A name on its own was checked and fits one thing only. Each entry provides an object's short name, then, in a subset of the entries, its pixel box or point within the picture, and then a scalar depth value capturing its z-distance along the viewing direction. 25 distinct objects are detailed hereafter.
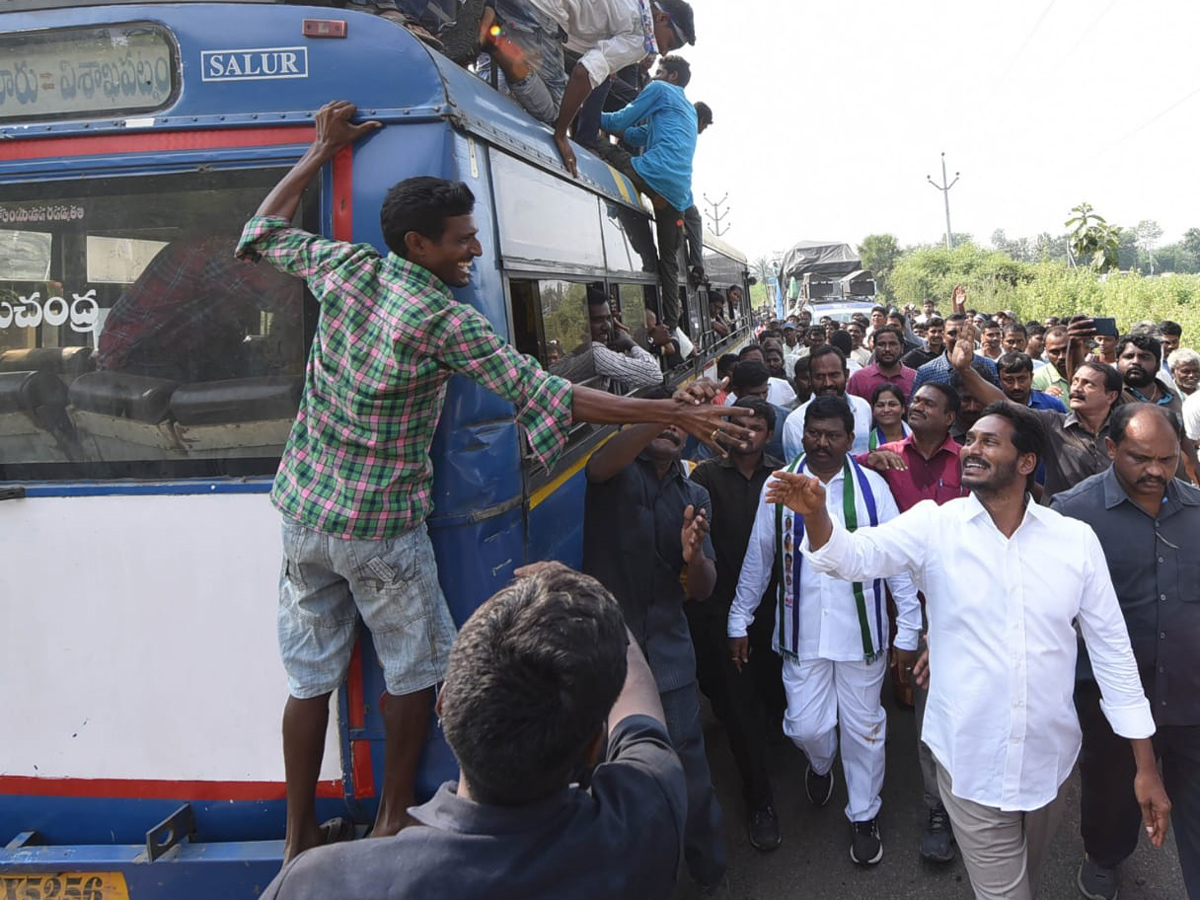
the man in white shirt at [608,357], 3.97
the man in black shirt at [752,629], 3.61
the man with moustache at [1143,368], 5.13
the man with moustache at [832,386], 4.85
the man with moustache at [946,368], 4.84
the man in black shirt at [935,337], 7.96
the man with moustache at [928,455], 3.85
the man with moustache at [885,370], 6.36
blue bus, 2.38
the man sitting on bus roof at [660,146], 5.54
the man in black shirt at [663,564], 3.03
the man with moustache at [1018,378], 5.00
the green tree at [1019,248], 101.78
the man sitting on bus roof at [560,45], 3.89
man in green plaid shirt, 2.10
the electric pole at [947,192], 41.94
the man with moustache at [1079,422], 4.03
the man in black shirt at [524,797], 1.21
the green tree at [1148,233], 123.96
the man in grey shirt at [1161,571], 2.73
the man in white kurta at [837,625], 3.38
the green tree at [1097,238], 33.91
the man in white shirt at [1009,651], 2.41
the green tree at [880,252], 64.00
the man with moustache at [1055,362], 6.25
